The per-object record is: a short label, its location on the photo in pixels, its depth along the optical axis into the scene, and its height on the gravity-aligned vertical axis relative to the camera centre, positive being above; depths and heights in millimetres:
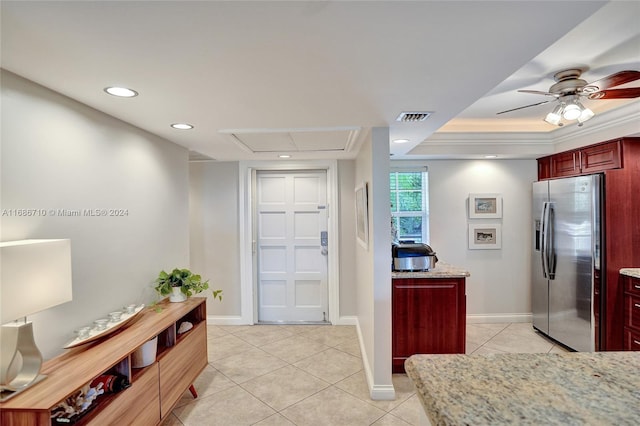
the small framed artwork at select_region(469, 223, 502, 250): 3934 -317
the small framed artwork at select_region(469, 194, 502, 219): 3924 +67
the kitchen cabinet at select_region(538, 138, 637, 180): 2812 +541
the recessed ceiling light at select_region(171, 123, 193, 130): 2264 +692
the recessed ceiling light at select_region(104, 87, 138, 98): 1607 +685
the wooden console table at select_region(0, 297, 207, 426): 1186 -779
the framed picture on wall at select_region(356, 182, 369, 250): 2682 -15
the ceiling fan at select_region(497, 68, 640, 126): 2027 +825
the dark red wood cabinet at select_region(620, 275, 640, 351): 2570 -900
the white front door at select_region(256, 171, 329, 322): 4094 -435
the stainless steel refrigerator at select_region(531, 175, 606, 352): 2865 -497
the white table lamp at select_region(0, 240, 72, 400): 1148 -325
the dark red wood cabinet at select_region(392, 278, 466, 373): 2777 -958
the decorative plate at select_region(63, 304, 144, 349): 1586 -662
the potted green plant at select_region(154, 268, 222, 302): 2473 -576
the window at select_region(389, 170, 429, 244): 4059 +93
